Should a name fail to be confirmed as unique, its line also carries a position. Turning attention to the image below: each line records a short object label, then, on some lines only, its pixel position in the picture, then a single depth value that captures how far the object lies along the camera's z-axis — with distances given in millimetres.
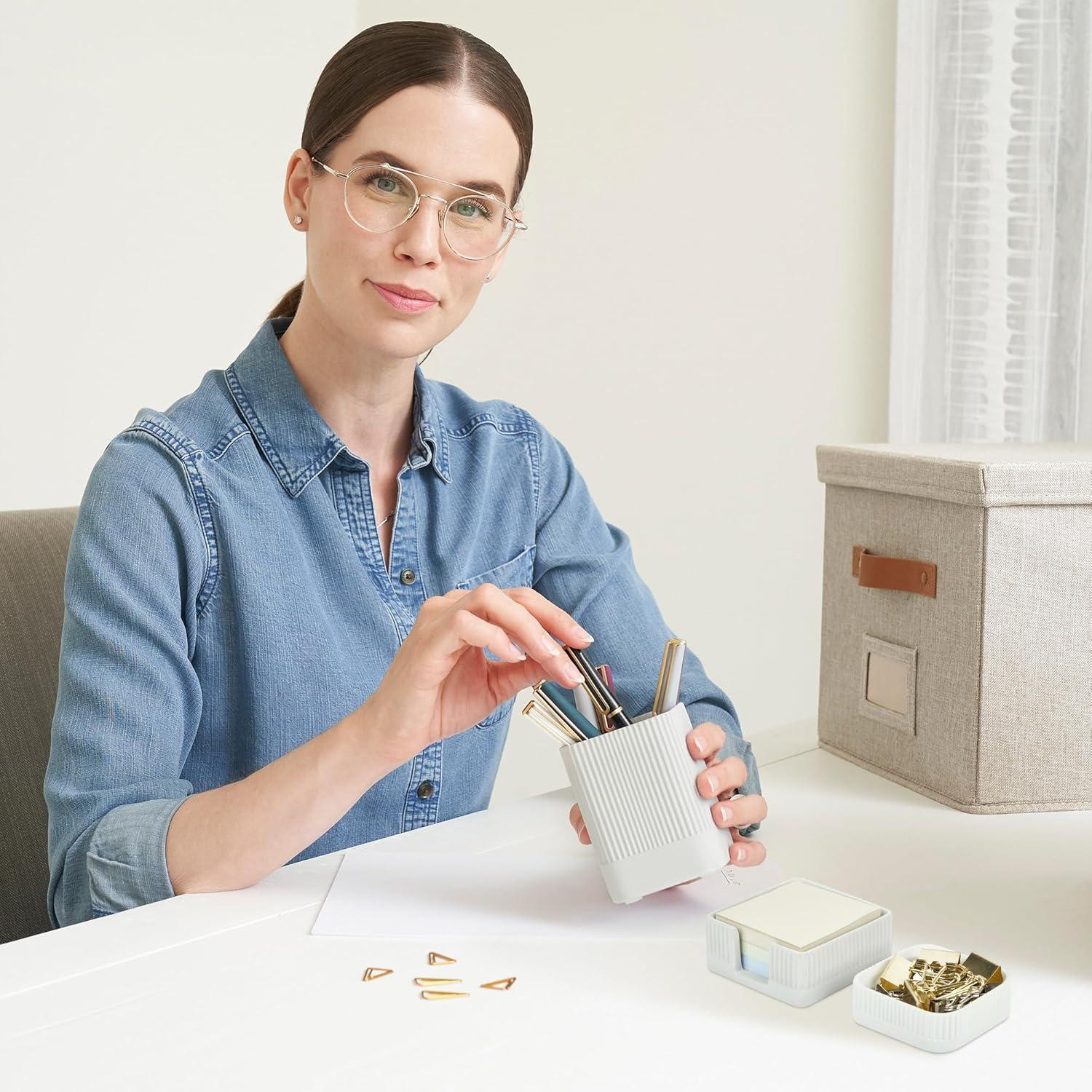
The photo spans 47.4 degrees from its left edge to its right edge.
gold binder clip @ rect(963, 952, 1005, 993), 565
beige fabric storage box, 860
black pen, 687
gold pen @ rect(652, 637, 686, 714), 682
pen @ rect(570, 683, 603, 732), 682
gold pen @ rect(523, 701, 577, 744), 670
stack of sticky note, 594
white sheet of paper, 667
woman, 733
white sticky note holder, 579
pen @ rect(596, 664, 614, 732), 688
